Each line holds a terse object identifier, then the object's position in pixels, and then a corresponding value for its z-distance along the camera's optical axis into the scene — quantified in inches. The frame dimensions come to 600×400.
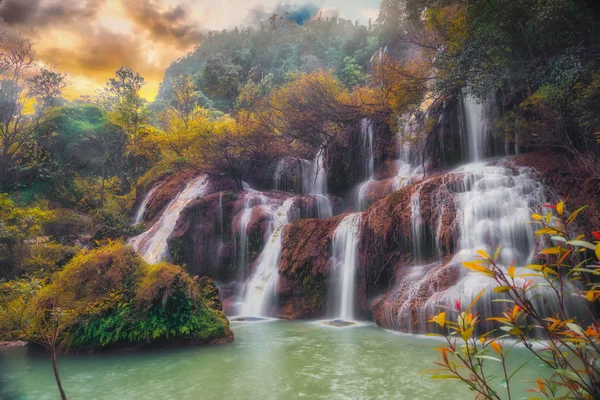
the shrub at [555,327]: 61.8
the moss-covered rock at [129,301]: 314.3
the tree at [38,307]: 248.1
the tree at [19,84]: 657.0
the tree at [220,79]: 1487.5
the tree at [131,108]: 1142.0
